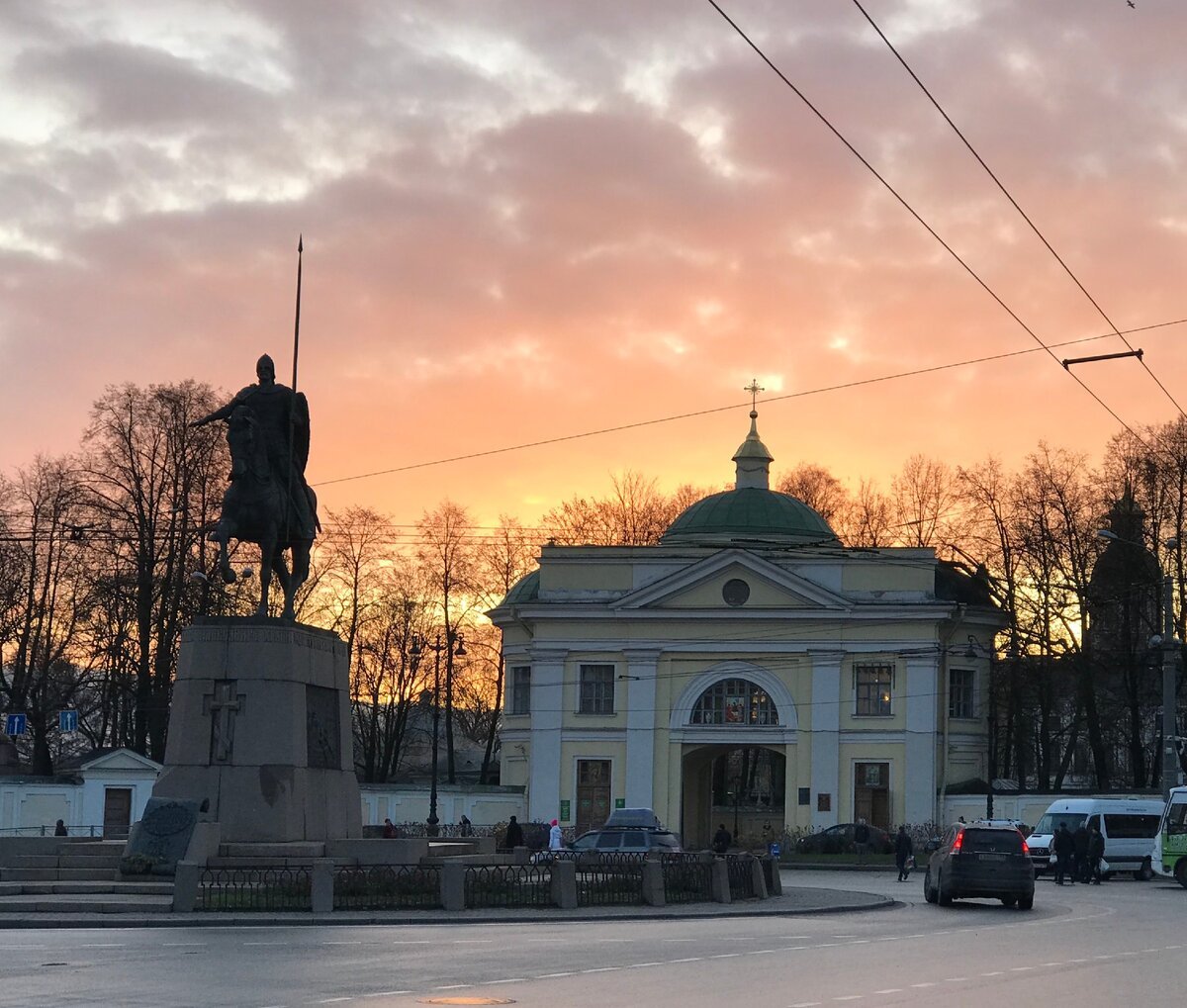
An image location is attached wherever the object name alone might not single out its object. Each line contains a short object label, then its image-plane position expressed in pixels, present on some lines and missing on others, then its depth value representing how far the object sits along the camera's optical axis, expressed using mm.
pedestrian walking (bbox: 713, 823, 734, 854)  48781
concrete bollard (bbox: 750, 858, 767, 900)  32531
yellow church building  70625
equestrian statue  29281
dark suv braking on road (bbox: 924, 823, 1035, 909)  31625
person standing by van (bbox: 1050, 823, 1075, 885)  43562
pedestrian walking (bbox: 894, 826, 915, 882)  46969
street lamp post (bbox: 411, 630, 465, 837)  61781
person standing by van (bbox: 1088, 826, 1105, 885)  45094
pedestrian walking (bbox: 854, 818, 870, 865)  62572
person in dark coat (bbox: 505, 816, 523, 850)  45959
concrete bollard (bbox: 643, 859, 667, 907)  29469
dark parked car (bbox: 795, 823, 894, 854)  63438
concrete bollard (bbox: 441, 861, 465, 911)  26891
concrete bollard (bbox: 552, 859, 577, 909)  28047
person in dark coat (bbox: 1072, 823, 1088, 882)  45156
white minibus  49750
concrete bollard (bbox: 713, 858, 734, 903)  31047
